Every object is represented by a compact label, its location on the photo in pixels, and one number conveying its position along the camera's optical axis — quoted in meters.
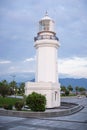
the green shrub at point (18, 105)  10.94
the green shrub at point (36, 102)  10.83
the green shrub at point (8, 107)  10.86
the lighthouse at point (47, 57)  14.44
